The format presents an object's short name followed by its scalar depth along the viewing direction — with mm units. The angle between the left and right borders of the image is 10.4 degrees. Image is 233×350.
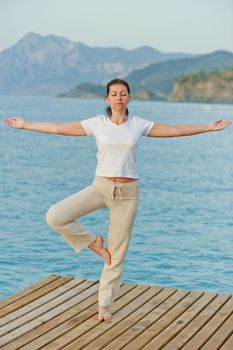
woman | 6659
